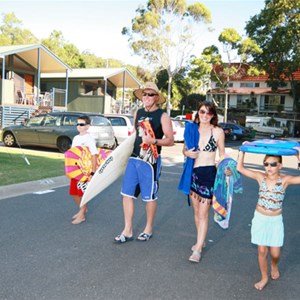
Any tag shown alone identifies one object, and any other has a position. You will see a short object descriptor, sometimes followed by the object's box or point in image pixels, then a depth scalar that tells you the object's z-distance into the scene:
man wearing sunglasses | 4.31
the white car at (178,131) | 21.97
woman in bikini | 4.01
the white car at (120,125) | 16.48
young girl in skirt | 3.30
